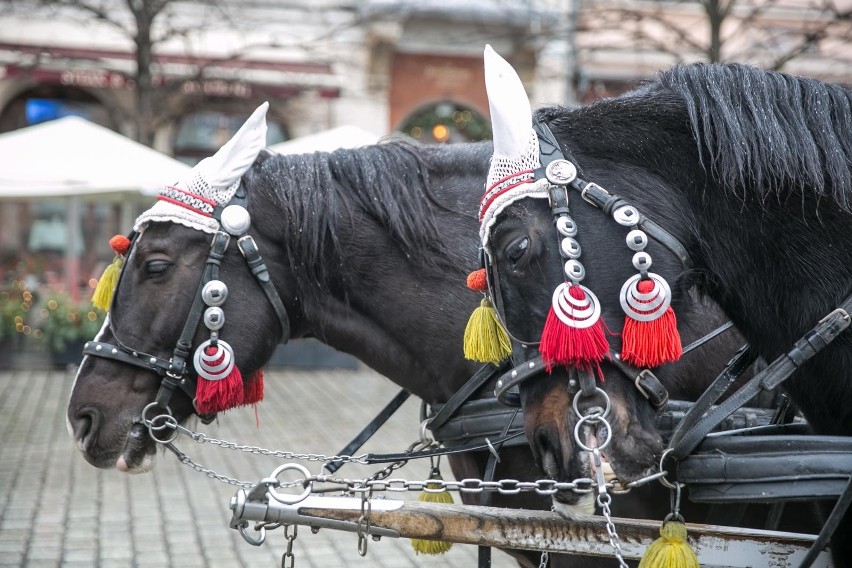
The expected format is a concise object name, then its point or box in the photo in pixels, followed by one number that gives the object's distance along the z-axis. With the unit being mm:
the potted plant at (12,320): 10852
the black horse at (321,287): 2898
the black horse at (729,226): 1965
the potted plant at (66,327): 10953
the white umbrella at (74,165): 9156
